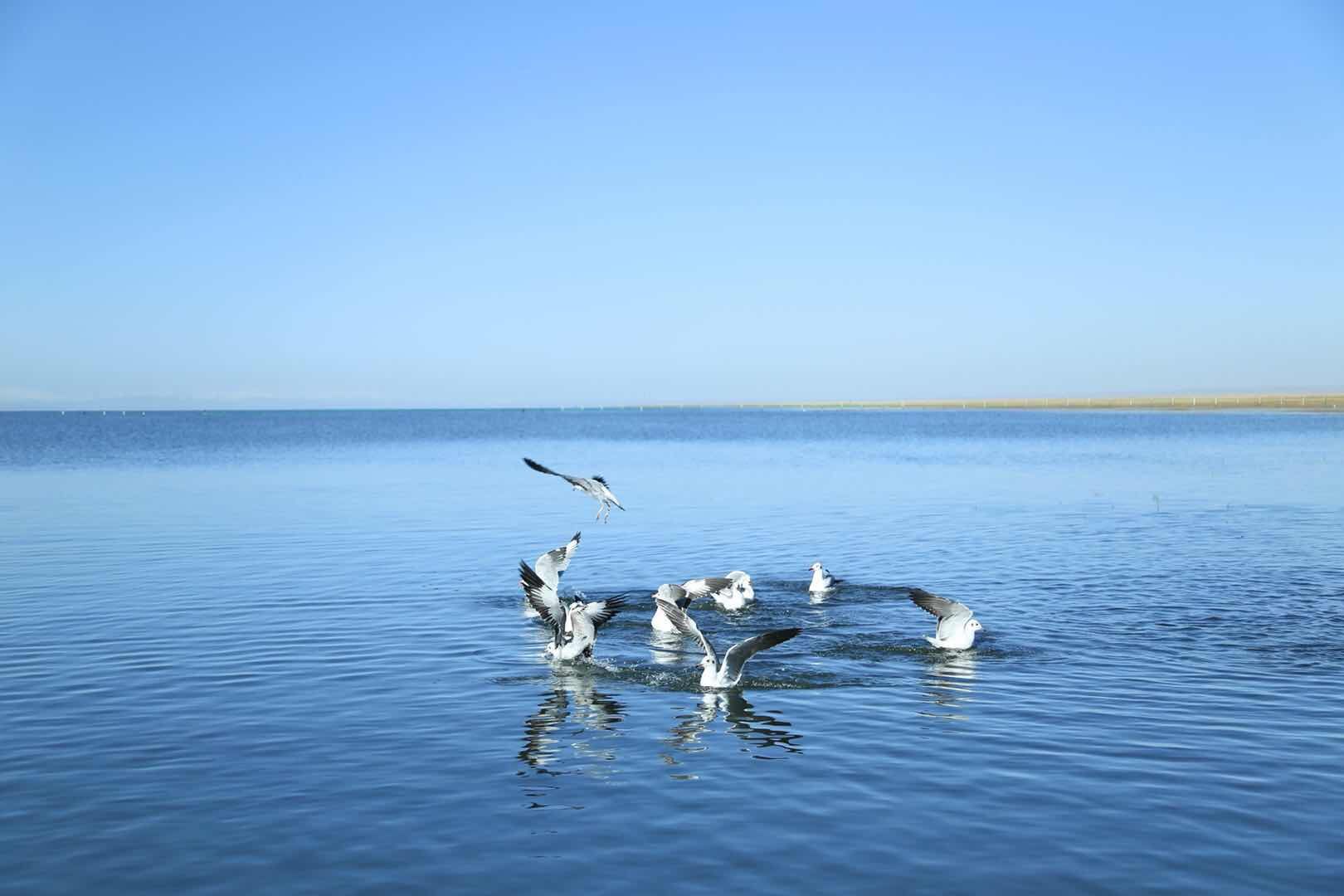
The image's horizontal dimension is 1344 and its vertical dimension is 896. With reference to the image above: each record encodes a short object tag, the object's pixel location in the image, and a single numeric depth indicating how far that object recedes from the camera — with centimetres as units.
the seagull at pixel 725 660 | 1608
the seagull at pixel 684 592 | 1988
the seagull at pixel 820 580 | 2459
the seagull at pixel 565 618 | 1822
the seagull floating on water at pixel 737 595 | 2294
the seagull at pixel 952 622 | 1845
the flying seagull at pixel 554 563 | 1920
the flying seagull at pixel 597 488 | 2001
